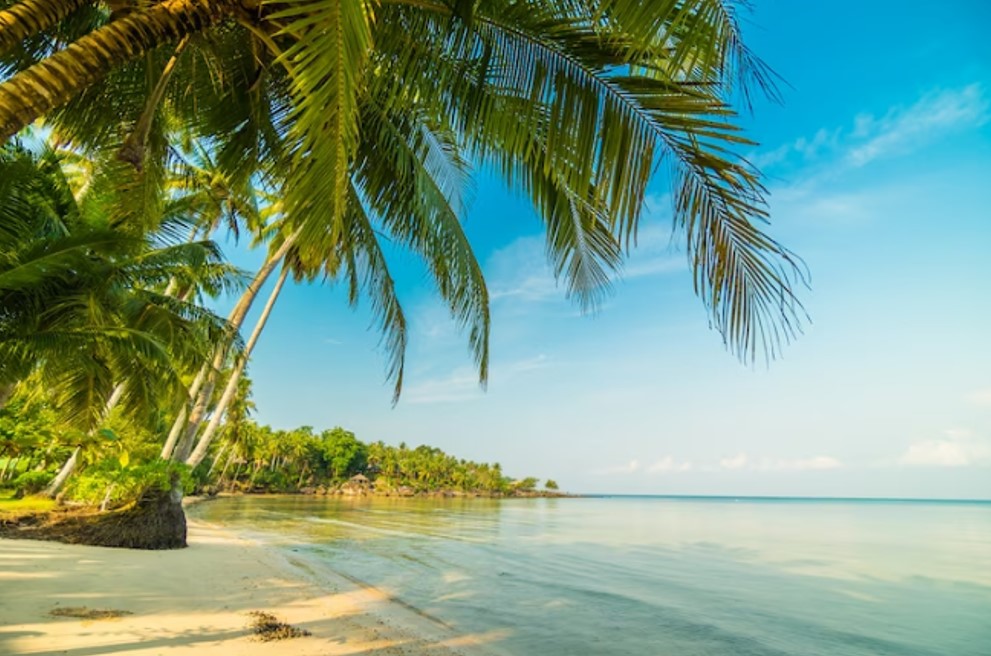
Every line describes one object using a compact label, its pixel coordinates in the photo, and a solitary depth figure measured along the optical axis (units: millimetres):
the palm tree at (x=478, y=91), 2176
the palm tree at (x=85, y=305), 5352
